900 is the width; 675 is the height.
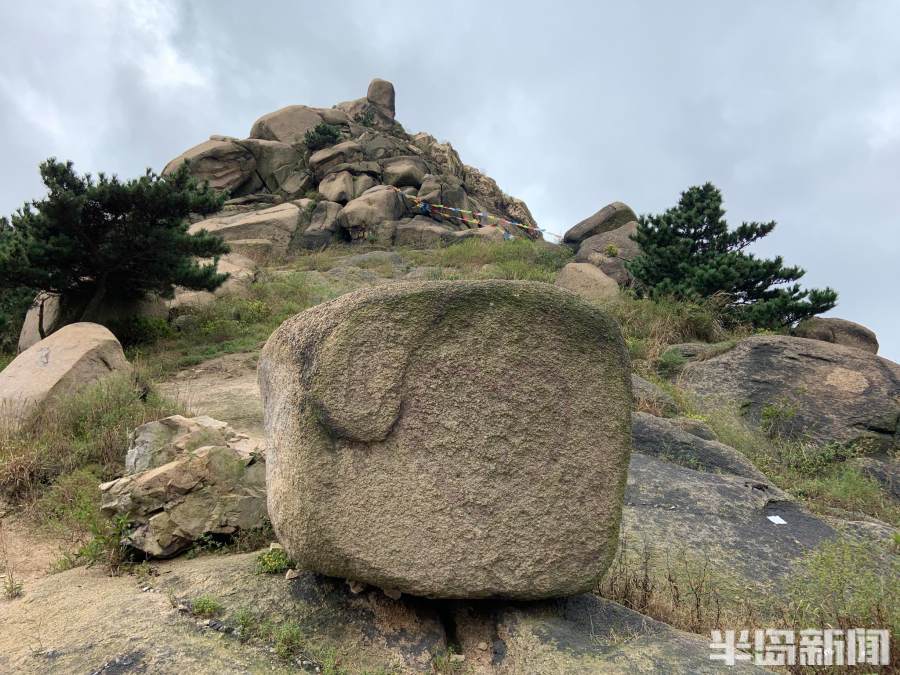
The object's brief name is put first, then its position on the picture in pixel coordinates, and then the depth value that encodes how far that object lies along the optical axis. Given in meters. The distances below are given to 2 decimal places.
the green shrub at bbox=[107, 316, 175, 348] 10.89
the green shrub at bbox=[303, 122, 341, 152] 25.95
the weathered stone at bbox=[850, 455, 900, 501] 6.57
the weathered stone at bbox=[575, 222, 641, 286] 18.88
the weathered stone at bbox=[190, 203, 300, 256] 20.12
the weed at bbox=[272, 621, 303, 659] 2.37
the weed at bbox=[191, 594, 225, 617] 2.59
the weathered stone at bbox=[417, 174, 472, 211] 24.38
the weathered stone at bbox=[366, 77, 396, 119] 33.25
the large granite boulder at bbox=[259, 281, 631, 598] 2.52
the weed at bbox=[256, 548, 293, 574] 2.95
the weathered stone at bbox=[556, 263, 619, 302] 14.41
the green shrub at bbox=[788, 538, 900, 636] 2.71
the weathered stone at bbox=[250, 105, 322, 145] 27.23
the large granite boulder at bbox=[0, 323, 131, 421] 6.19
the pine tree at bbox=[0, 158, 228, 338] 9.59
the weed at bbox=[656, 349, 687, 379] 9.39
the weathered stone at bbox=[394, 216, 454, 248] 21.20
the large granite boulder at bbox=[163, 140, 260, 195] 23.64
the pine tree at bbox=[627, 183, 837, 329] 11.66
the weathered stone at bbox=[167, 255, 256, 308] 12.79
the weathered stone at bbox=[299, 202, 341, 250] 20.94
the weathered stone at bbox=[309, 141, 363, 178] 25.19
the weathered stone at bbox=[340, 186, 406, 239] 21.75
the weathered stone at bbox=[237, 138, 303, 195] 25.14
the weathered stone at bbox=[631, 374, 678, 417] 7.41
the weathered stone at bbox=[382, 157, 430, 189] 24.89
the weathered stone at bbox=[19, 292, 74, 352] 10.71
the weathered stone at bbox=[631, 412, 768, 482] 5.87
